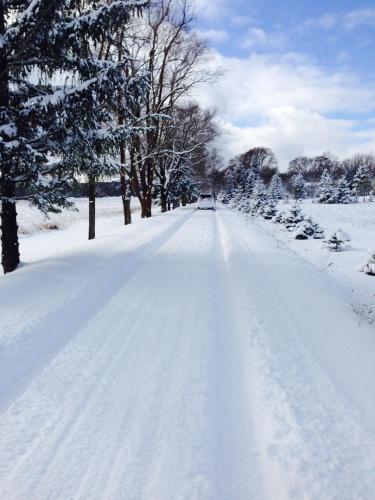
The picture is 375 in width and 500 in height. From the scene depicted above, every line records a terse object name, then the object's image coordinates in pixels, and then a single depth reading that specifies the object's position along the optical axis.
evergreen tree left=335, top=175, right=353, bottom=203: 51.12
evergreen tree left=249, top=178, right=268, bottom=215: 32.08
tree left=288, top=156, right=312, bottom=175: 126.68
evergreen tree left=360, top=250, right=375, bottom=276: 8.18
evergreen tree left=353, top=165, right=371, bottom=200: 55.50
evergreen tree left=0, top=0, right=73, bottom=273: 5.49
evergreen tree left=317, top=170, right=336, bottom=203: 50.84
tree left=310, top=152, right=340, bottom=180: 108.77
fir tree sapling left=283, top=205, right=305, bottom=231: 19.36
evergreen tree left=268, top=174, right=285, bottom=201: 60.29
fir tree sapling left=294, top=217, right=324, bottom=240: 15.38
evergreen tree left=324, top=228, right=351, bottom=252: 11.76
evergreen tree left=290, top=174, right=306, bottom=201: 65.69
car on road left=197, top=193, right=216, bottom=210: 28.90
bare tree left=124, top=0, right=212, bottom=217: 15.99
